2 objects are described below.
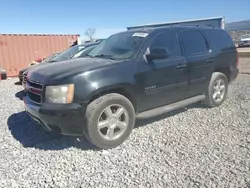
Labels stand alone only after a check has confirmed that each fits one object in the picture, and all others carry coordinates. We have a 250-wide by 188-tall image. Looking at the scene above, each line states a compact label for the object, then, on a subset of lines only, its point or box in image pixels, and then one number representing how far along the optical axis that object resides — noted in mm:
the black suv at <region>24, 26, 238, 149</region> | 2847
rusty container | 11395
